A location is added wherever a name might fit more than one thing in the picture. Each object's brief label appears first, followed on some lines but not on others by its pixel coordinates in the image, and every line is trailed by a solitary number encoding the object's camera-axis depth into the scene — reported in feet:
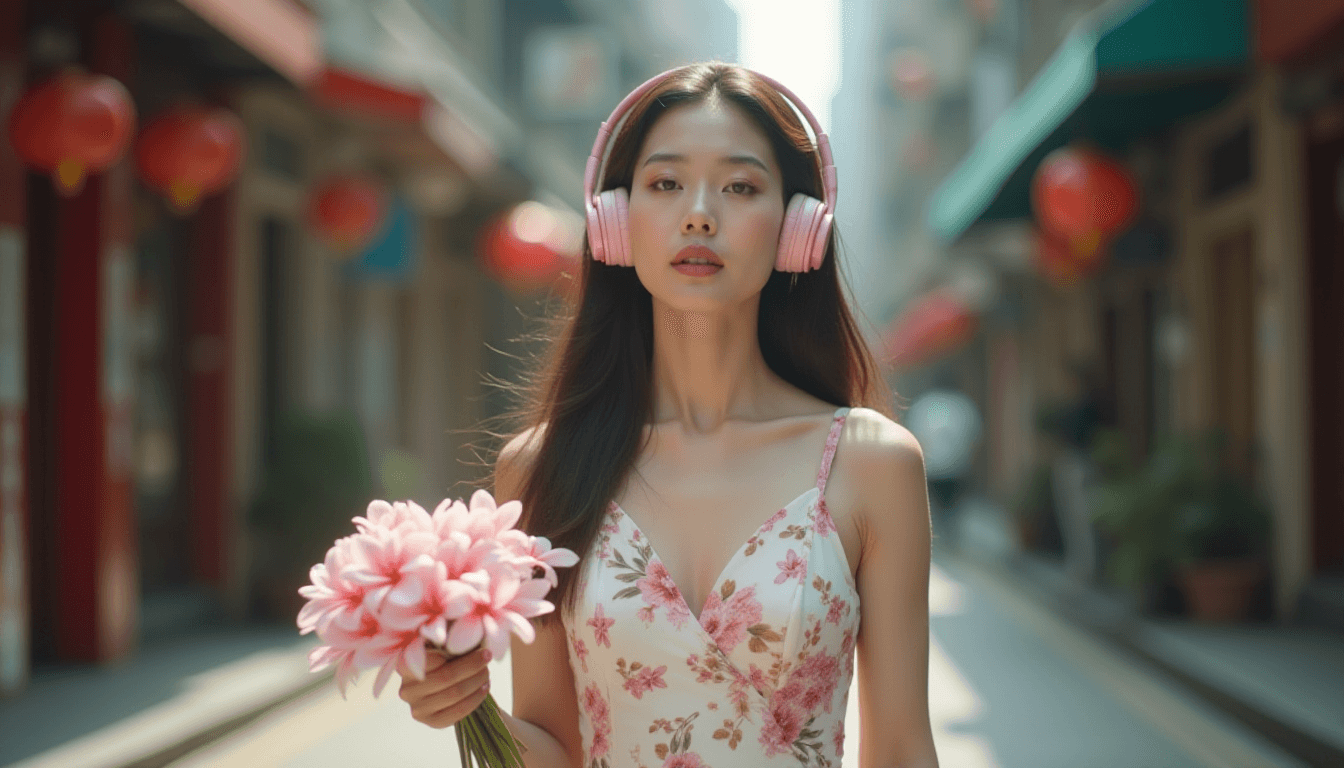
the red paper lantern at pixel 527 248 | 45.03
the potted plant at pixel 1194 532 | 31.55
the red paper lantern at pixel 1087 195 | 33.24
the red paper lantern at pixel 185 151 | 27.58
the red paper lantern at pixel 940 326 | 81.61
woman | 6.95
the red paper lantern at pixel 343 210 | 35.50
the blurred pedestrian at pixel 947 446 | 61.16
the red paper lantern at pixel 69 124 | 23.27
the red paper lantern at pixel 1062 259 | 43.91
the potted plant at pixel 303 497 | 33.42
